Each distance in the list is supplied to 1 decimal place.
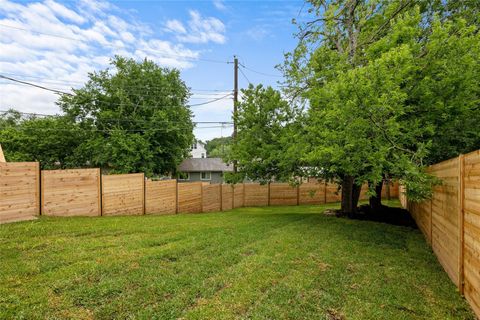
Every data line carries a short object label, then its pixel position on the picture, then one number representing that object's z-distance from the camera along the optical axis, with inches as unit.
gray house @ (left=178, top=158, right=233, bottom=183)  1177.4
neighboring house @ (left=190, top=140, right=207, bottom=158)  1603.6
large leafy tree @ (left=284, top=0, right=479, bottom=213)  203.8
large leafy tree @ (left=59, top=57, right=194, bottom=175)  825.5
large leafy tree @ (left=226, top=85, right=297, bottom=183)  391.5
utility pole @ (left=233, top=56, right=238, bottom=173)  564.5
